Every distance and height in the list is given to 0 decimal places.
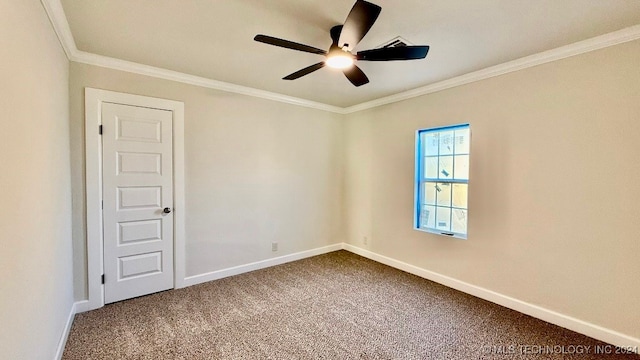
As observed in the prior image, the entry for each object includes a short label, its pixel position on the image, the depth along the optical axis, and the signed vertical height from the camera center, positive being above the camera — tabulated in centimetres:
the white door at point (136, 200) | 275 -29
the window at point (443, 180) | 320 -6
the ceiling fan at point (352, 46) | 154 +87
